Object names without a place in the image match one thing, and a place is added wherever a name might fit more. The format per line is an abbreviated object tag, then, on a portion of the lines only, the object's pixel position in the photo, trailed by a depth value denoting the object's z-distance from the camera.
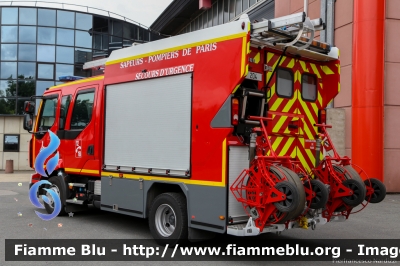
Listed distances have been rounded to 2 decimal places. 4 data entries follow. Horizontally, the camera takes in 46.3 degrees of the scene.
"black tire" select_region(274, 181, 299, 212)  5.59
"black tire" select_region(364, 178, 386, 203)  7.07
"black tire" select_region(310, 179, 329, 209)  6.23
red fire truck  6.16
